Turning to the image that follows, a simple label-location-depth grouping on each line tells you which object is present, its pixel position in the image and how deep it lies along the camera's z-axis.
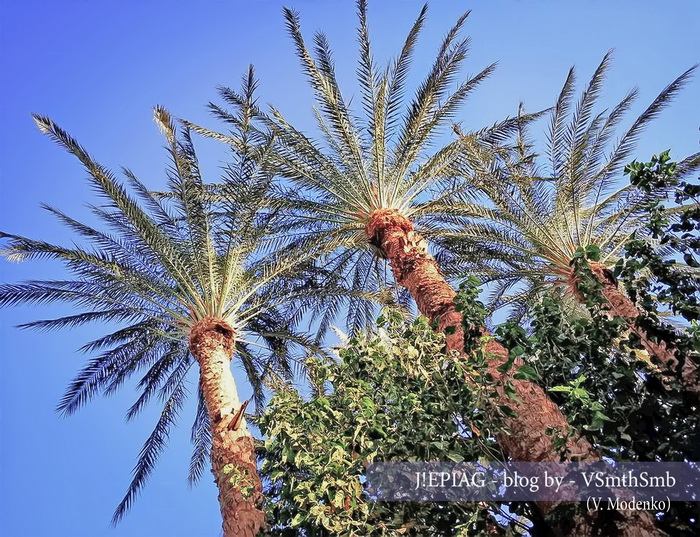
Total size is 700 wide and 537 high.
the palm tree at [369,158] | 10.67
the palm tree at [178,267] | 9.88
